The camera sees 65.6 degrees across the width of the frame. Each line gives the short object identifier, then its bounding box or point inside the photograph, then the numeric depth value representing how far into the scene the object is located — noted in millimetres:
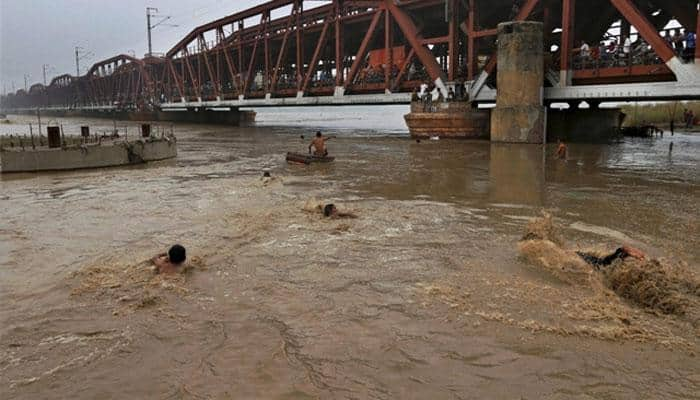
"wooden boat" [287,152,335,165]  20078
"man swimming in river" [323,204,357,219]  10391
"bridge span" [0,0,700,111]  23469
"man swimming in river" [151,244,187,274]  7135
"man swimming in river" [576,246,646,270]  6707
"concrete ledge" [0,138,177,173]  18766
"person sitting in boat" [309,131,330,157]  20391
